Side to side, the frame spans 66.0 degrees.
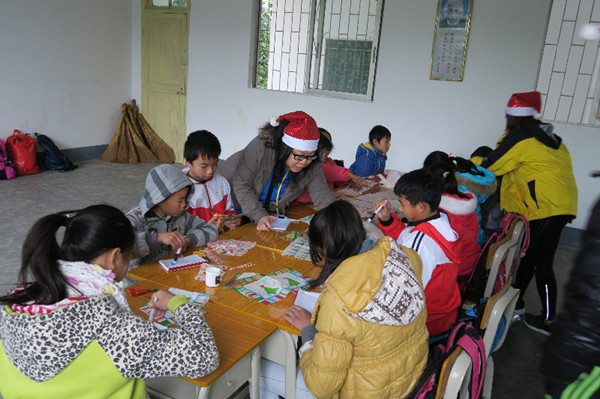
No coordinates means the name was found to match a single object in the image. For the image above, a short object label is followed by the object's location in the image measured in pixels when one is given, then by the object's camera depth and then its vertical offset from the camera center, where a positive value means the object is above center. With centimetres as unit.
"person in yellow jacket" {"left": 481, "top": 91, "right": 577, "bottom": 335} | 316 -54
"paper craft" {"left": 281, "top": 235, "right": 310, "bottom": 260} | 233 -83
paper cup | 190 -80
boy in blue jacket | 441 -59
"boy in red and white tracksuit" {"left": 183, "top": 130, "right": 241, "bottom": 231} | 257 -62
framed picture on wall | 516 +64
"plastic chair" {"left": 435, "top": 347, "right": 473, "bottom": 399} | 128 -75
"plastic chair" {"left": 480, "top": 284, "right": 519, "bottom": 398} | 158 -72
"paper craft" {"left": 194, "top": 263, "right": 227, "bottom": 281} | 198 -84
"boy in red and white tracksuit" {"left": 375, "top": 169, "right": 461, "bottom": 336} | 194 -65
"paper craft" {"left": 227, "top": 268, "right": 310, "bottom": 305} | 186 -84
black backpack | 648 -126
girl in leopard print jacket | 112 -64
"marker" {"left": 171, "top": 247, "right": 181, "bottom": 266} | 208 -82
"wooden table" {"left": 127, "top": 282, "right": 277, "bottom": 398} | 146 -85
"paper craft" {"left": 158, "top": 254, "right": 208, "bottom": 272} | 204 -83
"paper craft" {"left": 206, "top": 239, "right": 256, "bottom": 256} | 230 -84
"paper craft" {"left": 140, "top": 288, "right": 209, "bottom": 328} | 161 -84
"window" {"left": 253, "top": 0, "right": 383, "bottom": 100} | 579 +51
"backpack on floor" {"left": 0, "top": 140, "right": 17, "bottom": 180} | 584 -133
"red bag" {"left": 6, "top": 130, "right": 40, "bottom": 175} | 605 -118
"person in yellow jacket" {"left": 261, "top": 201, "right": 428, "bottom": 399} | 133 -70
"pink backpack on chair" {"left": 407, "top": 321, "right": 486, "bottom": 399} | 136 -79
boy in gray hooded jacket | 209 -68
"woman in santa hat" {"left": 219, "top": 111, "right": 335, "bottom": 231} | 272 -54
